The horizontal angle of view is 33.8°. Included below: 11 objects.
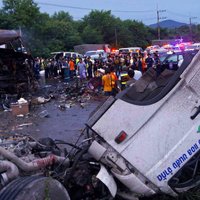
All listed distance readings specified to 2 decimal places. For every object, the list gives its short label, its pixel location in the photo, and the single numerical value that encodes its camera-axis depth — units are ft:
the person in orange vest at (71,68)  72.88
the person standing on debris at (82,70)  61.30
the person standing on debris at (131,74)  29.16
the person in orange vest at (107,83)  37.28
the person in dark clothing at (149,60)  57.92
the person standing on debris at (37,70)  61.24
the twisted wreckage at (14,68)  48.35
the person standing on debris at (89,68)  68.11
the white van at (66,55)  86.76
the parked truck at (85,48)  141.33
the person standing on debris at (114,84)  37.33
